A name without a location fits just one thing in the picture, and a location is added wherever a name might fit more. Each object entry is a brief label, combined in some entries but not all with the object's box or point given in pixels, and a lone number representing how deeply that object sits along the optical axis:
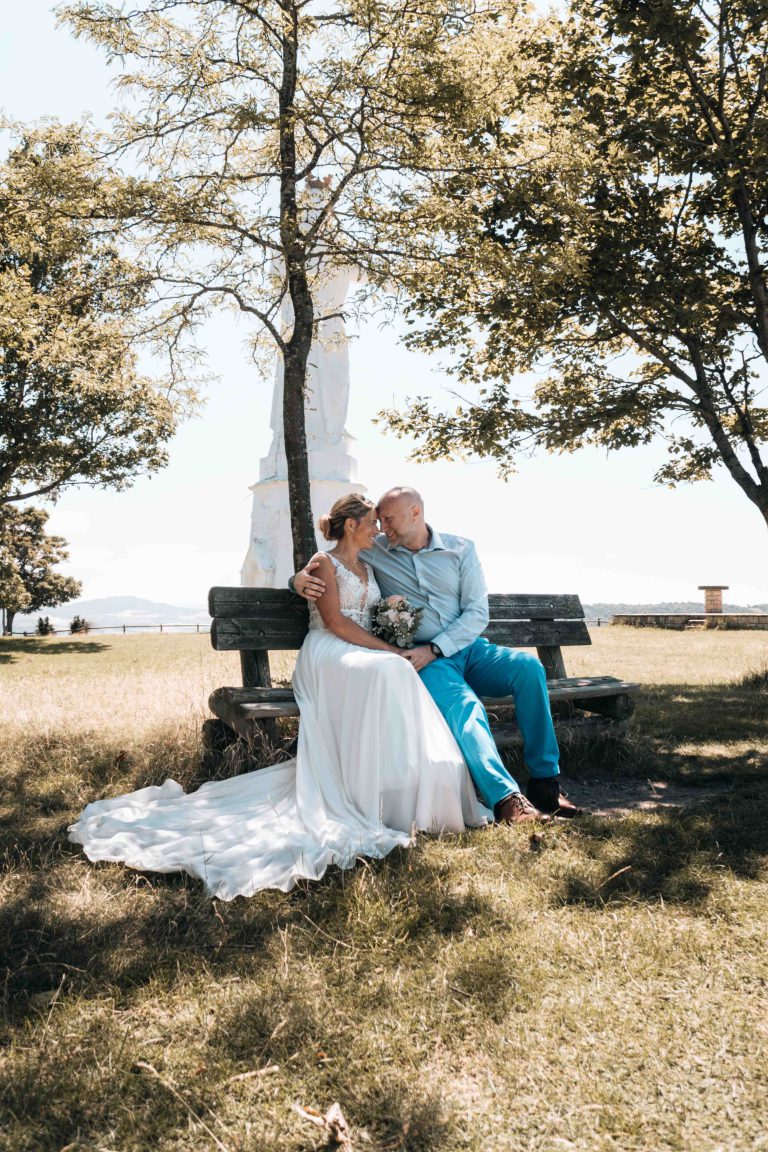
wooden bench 5.84
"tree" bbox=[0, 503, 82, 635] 37.28
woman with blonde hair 4.22
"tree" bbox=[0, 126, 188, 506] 7.47
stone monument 28.05
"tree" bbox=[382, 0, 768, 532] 8.58
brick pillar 28.70
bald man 5.05
